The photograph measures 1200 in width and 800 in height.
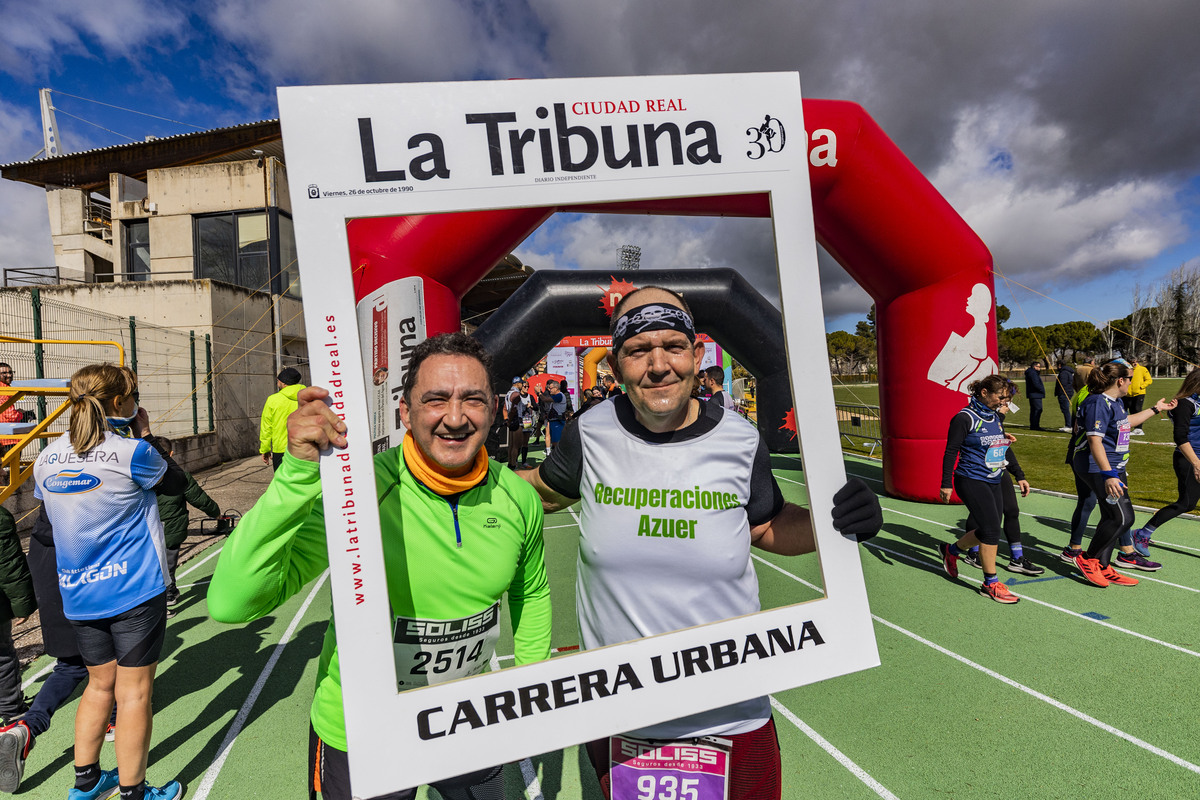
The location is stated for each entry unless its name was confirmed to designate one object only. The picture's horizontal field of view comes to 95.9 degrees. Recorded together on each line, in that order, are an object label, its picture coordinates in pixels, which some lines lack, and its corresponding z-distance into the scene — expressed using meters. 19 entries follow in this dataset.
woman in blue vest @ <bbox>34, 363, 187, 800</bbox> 2.24
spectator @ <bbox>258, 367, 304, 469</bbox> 5.46
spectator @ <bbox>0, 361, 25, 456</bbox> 4.89
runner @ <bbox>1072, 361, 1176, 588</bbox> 4.70
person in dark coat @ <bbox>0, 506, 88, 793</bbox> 2.55
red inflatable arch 3.40
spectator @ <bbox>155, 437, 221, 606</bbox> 4.17
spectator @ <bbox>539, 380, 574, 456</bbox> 11.70
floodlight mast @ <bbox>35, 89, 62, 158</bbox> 22.30
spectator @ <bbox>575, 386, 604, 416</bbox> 10.95
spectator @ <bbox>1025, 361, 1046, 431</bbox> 15.45
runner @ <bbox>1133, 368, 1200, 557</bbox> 4.99
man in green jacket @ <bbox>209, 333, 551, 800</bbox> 1.25
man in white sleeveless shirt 1.43
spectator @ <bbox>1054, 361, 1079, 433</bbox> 13.02
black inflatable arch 6.20
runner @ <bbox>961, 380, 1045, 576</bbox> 4.65
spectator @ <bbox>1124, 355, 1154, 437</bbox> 9.38
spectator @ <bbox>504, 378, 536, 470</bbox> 9.83
